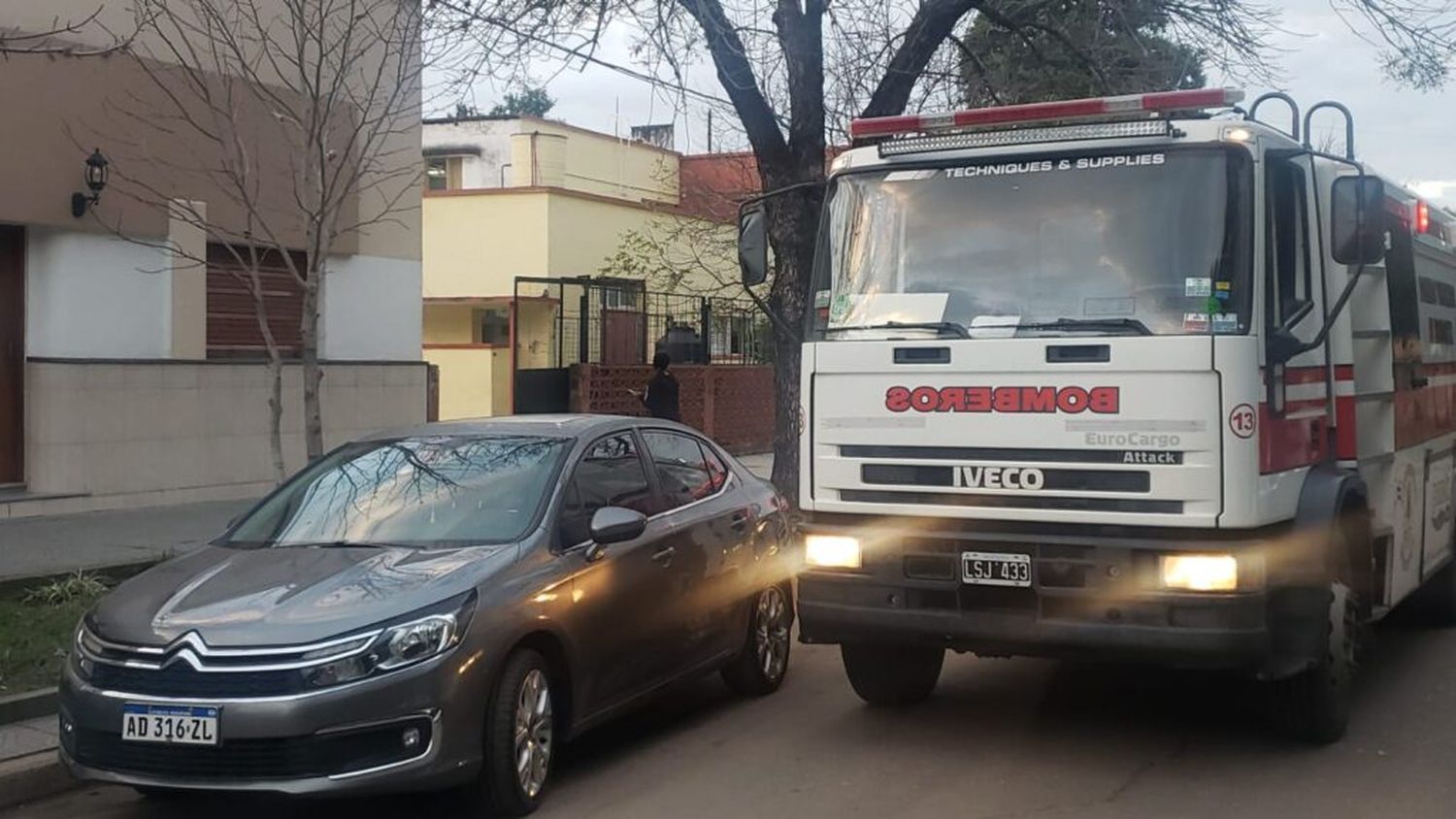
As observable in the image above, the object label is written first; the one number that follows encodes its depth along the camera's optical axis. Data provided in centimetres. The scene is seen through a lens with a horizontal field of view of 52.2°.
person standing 1675
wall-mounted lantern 1348
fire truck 613
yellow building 2603
